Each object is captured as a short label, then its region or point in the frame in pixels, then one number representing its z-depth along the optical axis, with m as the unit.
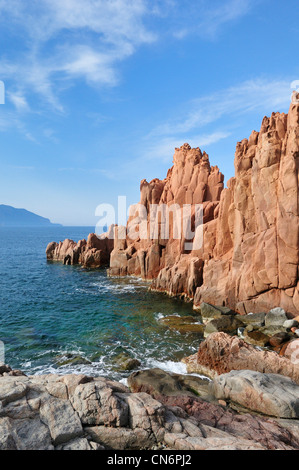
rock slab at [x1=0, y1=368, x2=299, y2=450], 8.79
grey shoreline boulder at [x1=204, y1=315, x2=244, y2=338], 27.48
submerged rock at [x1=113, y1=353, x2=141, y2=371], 21.50
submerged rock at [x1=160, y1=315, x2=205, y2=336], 29.16
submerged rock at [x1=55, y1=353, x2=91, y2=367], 22.36
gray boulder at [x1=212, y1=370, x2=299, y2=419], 13.54
